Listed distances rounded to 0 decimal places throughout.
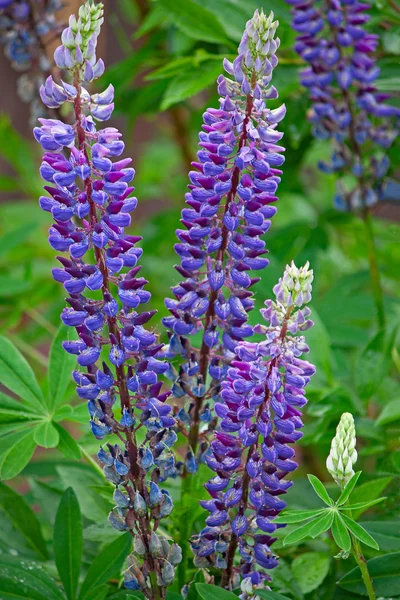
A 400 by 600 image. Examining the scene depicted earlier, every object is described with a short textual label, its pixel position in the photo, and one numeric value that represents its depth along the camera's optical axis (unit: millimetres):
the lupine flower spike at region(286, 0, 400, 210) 2033
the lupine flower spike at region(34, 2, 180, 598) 1713
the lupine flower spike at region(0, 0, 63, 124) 2133
